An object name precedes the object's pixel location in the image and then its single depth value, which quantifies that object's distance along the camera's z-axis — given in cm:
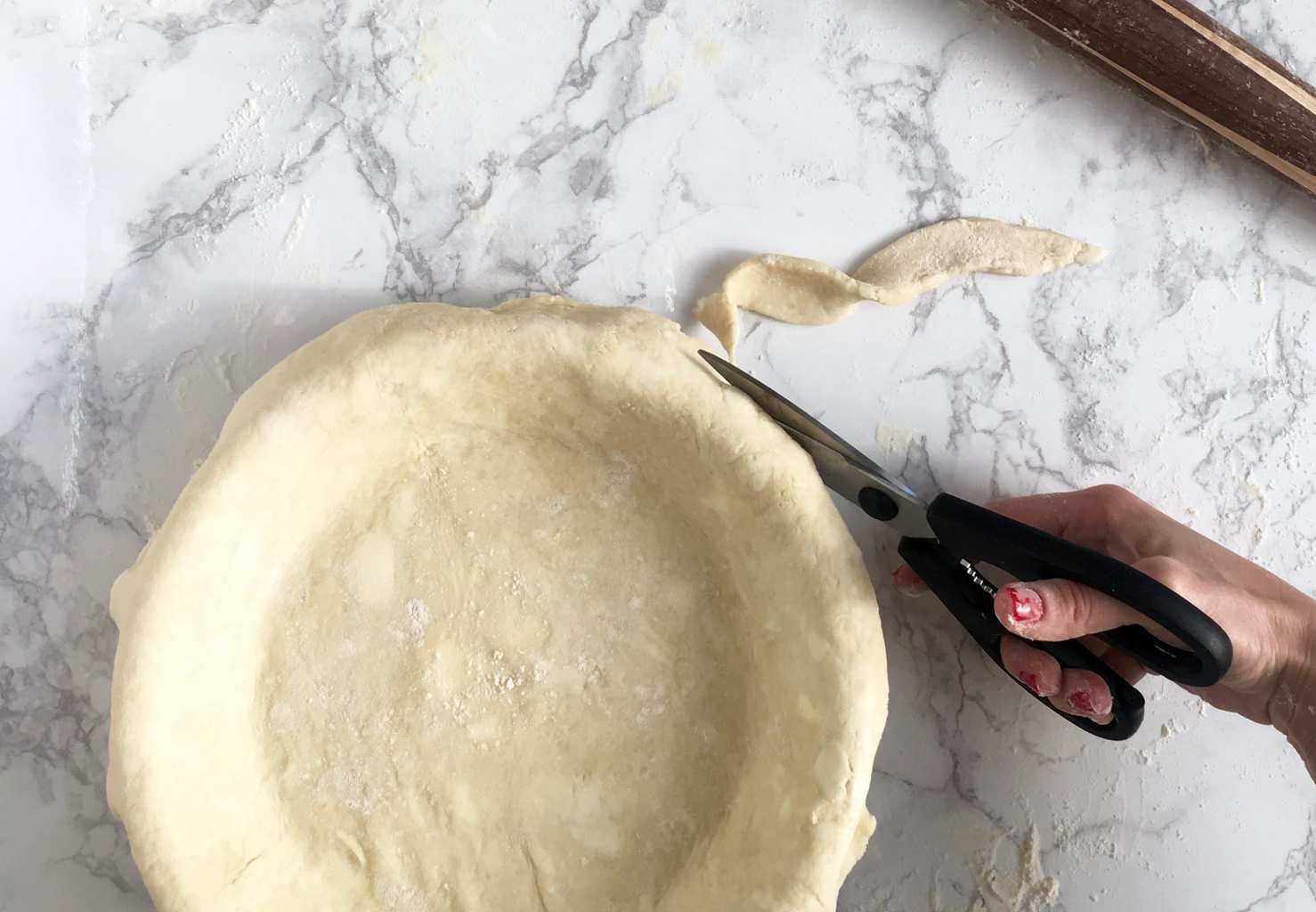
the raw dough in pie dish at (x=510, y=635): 38
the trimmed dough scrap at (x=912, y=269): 45
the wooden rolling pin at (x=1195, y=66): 42
